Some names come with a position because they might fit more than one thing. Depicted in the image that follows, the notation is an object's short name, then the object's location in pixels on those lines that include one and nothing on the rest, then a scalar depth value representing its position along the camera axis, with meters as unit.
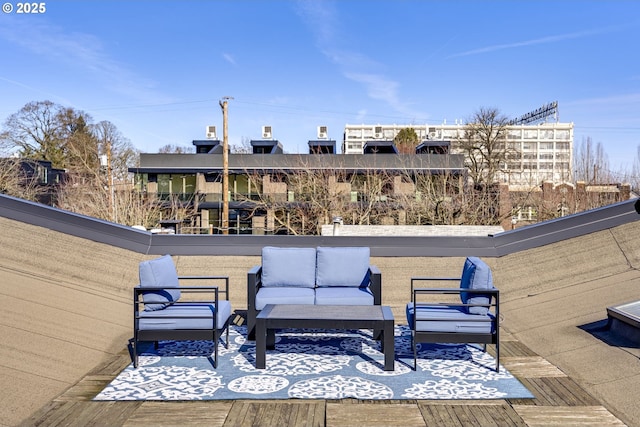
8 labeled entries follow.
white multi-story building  80.69
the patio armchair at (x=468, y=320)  3.78
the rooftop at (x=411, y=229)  10.40
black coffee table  3.78
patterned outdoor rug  3.34
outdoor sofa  4.88
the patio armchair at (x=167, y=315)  3.88
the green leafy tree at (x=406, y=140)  35.41
